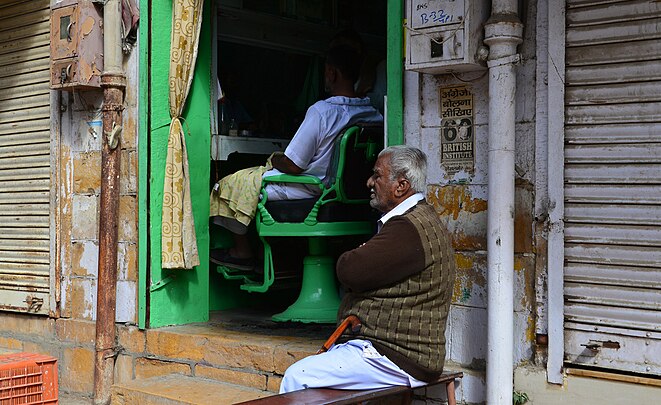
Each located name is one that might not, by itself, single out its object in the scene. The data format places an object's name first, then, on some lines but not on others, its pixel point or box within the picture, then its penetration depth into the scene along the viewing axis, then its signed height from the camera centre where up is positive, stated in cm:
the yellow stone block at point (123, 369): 584 -108
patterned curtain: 572 +34
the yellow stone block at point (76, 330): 611 -88
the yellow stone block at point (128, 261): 584 -36
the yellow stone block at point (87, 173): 617 +25
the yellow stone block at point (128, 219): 586 -8
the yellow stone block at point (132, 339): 577 -87
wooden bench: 363 -80
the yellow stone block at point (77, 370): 608 -115
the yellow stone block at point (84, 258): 616 -36
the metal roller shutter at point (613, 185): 388 +11
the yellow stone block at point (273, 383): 497 -100
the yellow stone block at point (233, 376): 506 -100
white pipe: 407 +3
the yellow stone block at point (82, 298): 616 -65
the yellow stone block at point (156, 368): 551 -103
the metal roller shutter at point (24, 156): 661 +39
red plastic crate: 465 -93
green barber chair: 564 -6
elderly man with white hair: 380 -44
